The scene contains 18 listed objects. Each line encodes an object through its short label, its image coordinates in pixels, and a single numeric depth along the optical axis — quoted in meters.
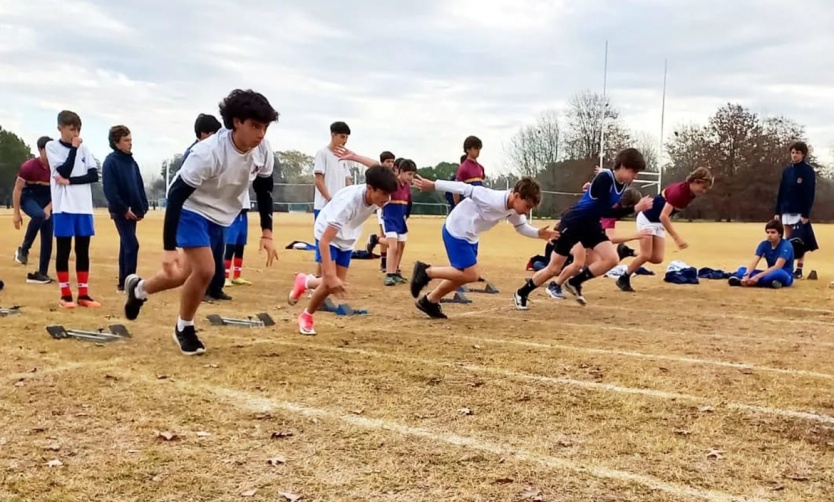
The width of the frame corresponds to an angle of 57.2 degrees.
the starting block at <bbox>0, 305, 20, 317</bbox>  7.66
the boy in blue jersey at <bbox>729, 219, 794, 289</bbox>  12.07
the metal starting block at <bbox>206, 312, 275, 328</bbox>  7.40
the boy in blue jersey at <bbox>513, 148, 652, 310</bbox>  9.20
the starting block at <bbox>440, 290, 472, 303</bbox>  9.73
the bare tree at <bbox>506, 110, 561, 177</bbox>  72.88
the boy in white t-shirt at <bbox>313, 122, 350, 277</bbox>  10.25
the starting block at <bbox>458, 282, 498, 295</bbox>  10.92
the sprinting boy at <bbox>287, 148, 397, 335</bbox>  6.52
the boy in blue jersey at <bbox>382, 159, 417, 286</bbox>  11.95
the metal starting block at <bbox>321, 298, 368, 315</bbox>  8.41
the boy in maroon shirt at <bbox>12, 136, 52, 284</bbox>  11.59
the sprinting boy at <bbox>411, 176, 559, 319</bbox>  8.06
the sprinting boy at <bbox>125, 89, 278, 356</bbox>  5.43
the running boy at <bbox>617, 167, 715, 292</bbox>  10.58
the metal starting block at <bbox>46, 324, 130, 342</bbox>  6.34
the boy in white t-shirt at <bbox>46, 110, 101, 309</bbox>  8.28
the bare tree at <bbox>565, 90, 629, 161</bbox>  64.88
